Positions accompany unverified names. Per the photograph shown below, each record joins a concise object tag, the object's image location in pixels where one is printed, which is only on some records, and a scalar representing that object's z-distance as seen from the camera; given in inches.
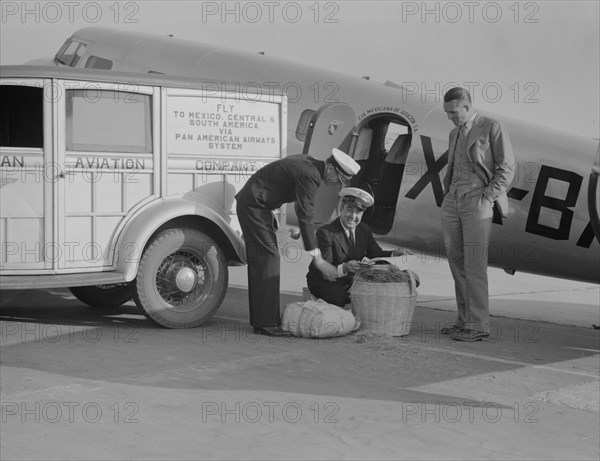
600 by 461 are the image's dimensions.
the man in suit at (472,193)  310.8
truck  303.3
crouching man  322.7
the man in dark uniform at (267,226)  308.8
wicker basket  314.7
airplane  337.7
